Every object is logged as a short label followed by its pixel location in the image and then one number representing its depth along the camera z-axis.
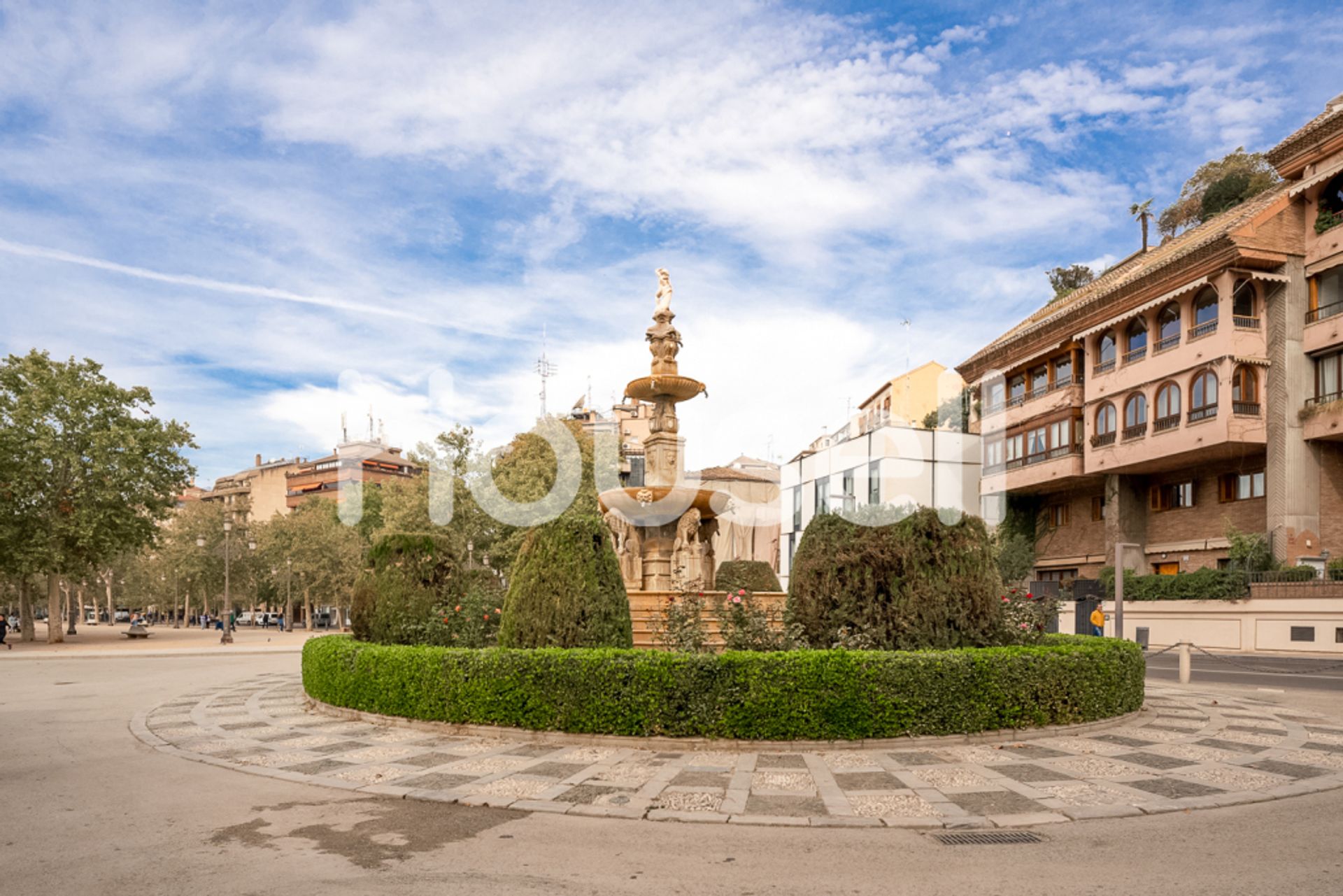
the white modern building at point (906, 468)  48.53
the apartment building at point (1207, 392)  28.45
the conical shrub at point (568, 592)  10.86
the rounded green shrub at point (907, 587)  11.11
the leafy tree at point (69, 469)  36.44
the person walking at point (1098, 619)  23.33
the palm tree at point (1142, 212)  45.97
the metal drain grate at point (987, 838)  6.38
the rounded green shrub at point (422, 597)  12.99
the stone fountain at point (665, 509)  17.34
